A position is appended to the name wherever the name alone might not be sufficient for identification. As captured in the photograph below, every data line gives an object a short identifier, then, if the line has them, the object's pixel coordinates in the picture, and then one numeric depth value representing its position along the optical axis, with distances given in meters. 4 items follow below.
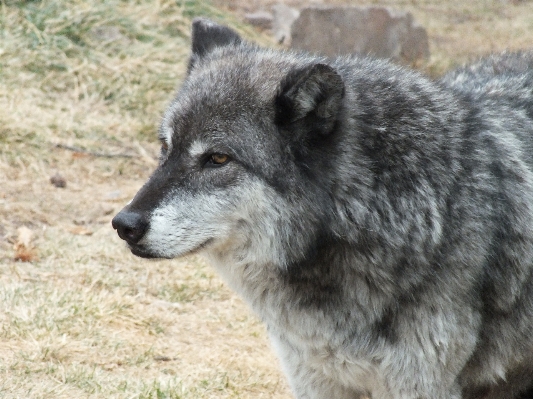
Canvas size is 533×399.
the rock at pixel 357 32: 23.36
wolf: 7.26
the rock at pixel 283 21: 24.70
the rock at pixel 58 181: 15.83
